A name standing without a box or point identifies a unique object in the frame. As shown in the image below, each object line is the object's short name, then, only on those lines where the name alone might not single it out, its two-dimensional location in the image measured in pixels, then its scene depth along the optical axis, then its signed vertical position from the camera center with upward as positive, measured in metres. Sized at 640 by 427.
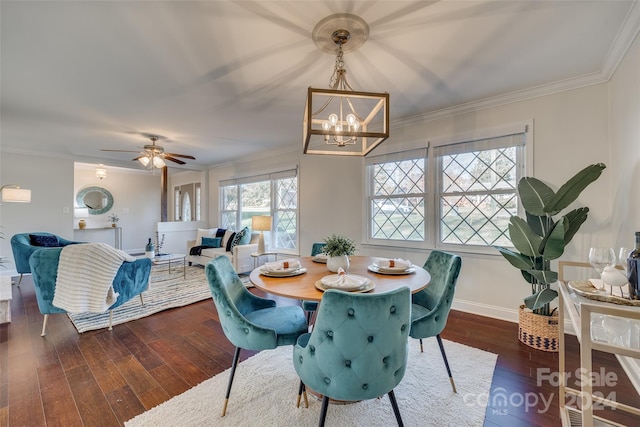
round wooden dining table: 1.45 -0.42
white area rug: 1.54 -1.18
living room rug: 2.91 -1.15
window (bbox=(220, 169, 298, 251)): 5.06 +0.20
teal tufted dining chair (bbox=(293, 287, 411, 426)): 1.13 -0.57
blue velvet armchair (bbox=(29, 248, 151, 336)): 2.52 -0.62
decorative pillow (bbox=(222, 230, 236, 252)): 5.25 -0.53
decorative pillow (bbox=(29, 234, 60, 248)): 4.13 -0.45
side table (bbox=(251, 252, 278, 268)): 4.68 -0.75
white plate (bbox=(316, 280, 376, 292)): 1.44 -0.40
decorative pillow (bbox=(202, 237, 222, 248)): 5.43 -0.59
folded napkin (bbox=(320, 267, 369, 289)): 1.46 -0.38
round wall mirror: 6.94 +0.33
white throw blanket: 2.46 -0.60
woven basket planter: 2.25 -0.99
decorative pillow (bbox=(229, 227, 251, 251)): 5.10 -0.48
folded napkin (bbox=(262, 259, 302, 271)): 1.87 -0.38
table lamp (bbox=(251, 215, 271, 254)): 4.81 -0.21
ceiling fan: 4.18 +0.90
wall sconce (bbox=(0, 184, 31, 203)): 3.90 +0.26
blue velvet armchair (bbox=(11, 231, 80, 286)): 3.76 -0.55
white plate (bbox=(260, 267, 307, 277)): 1.78 -0.40
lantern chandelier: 1.57 +0.93
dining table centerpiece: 1.85 -0.26
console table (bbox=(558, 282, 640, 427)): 0.97 -0.49
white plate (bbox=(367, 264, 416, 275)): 1.83 -0.39
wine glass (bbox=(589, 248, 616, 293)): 1.33 -0.22
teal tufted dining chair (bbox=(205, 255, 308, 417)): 1.51 -0.70
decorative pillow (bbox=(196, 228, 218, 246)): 5.72 -0.44
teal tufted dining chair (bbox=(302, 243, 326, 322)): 2.23 -0.78
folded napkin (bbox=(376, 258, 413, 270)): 1.93 -0.37
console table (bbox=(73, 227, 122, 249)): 6.65 -0.58
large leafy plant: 2.09 -0.13
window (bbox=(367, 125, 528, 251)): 2.91 +0.26
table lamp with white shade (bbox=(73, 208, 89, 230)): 6.60 -0.05
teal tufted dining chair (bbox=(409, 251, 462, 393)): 1.71 -0.62
